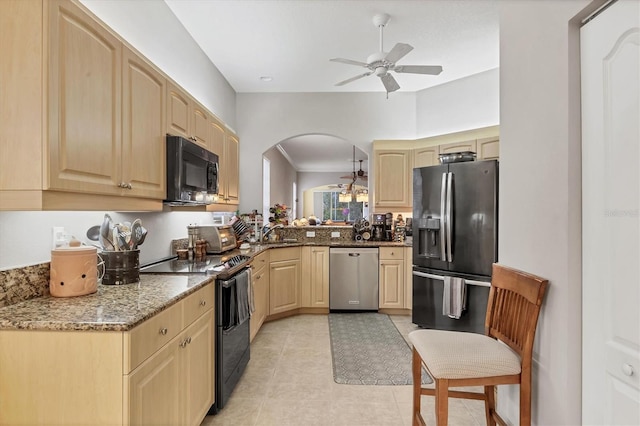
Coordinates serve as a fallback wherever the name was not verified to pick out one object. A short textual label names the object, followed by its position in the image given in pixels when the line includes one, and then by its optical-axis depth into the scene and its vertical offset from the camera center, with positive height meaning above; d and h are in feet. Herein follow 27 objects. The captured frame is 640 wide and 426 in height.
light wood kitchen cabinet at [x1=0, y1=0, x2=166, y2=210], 4.28 +1.35
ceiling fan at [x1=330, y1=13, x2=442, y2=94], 9.78 +4.22
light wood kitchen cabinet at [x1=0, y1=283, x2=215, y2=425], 4.10 -1.90
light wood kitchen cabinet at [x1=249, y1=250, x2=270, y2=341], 11.21 -2.66
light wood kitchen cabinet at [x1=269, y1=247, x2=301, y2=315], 13.75 -2.67
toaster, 11.14 -0.77
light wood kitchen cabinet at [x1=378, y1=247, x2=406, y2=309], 14.75 -2.61
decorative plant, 16.46 -0.11
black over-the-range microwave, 7.70 +0.94
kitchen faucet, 15.19 -0.83
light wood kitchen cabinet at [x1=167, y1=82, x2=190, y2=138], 7.78 +2.33
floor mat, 9.21 -4.22
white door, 3.66 -0.01
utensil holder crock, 6.23 -0.96
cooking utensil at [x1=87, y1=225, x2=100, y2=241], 6.63 -0.40
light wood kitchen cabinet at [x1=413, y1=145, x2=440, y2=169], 14.84 +2.42
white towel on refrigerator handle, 11.48 -2.69
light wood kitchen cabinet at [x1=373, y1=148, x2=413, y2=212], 15.53 +1.49
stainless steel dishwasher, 14.82 -2.66
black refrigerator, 11.14 -0.76
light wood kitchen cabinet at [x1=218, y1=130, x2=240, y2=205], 11.77 +1.44
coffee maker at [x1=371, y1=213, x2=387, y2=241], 15.89 -0.66
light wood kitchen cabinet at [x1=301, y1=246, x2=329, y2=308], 14.87 -2.67
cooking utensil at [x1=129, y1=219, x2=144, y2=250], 6.54 -0.41
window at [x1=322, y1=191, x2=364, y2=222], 42.68 +0.59
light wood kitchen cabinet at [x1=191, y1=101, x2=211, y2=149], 9.27 +2.37
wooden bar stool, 5.13 -2.10
